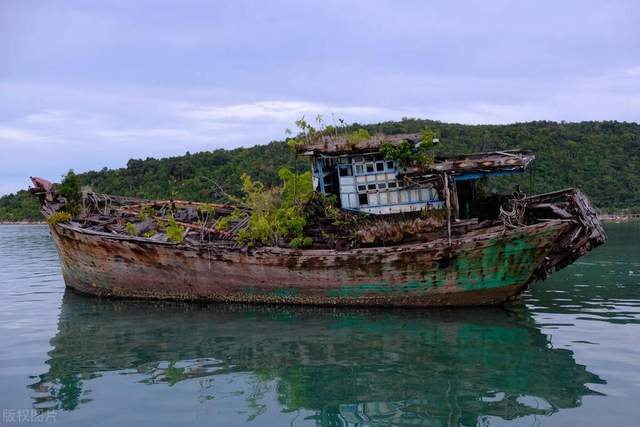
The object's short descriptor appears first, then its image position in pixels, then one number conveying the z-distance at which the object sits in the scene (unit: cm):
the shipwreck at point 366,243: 1356
